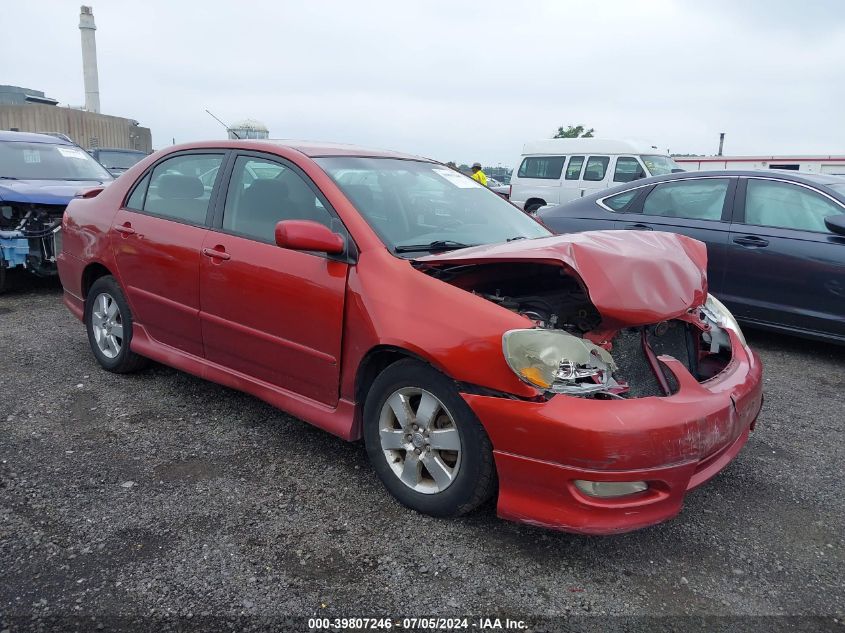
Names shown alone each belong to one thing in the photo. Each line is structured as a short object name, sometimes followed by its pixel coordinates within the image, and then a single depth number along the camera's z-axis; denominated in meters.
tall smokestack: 41.19
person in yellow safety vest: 14.93
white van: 13.10
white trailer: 17.89
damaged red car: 2.40
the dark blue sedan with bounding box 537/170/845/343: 5.00
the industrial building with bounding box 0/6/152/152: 29.69
